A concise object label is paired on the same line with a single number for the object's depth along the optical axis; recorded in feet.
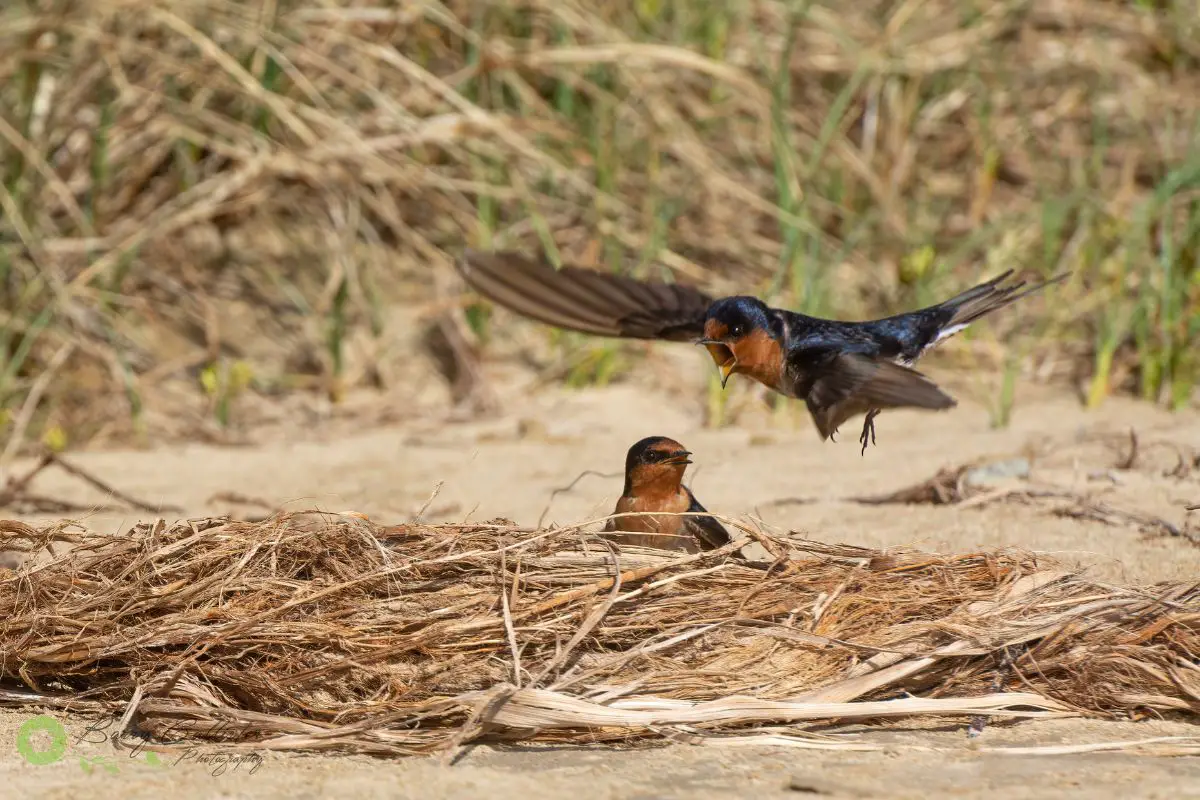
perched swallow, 21.52
